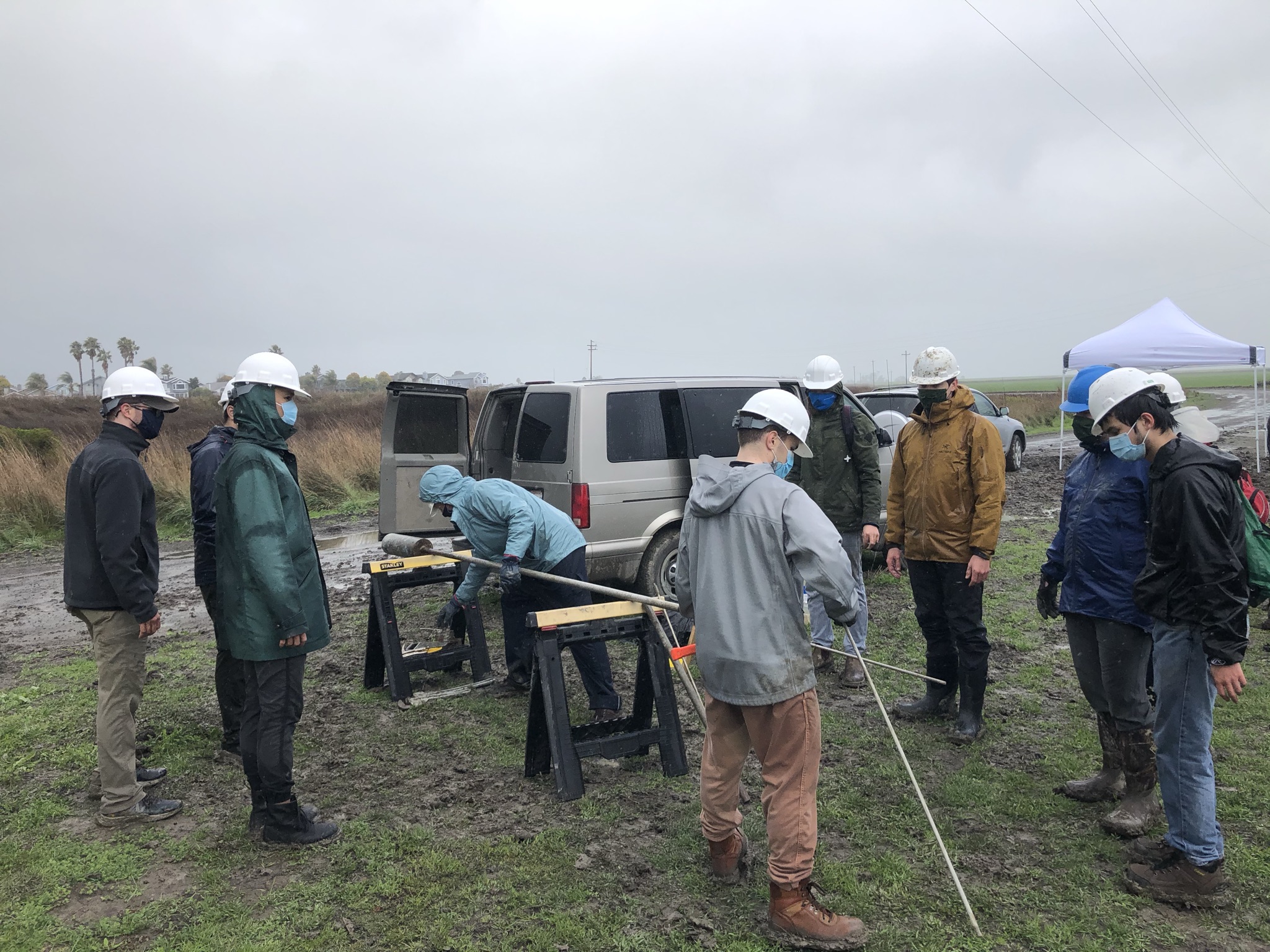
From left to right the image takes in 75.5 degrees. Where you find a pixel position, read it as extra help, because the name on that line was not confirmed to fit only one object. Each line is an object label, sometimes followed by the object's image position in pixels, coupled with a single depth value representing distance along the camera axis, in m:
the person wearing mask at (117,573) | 3.76
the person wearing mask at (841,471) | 5.60
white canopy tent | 15.05
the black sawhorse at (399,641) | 5.36
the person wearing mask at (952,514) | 4.42
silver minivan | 6.60
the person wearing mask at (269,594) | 3.47
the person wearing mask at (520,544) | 4.88
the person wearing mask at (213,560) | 4.60
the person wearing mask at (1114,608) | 3.49
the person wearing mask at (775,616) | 2.85
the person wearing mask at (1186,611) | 2.83
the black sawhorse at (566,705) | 4.02
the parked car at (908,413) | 12.18
